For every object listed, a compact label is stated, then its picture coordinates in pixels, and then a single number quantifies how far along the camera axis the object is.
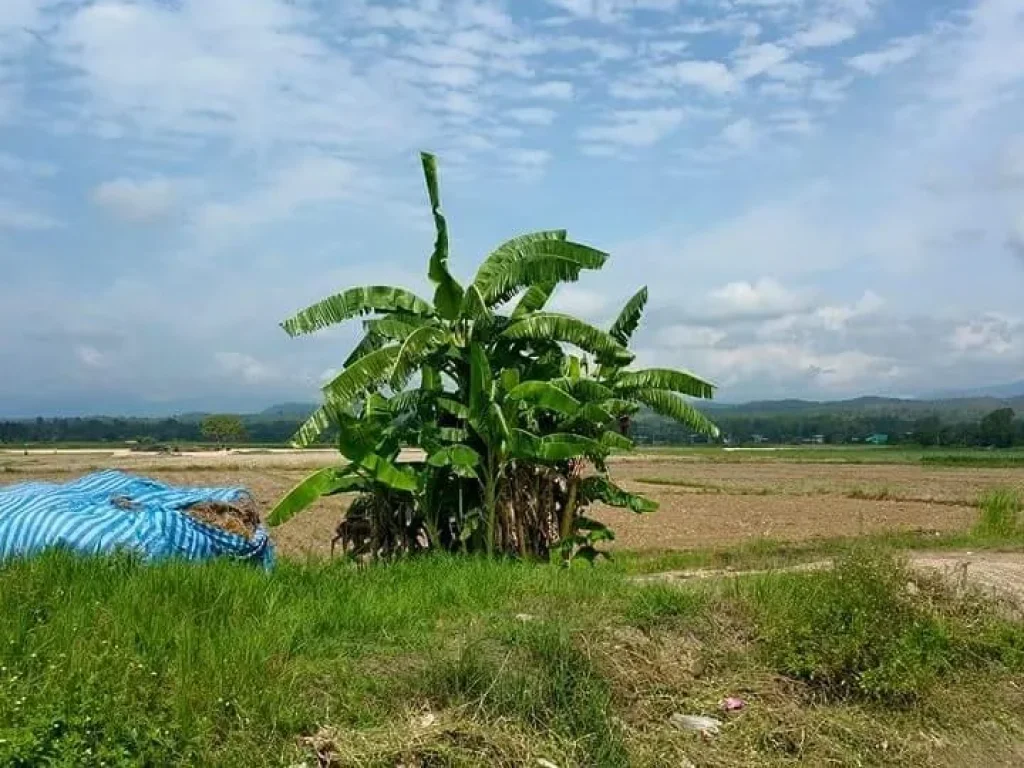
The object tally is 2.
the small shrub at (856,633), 5.66
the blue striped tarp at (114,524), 7.35
